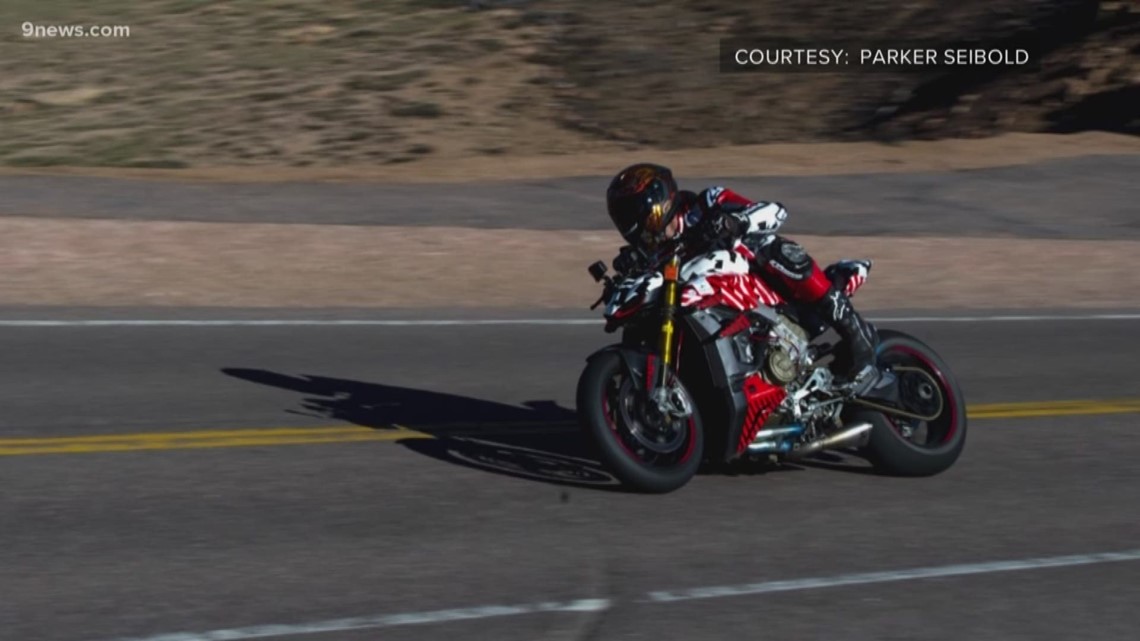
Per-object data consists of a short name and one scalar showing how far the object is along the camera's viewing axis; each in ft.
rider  50.90
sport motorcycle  50.55
